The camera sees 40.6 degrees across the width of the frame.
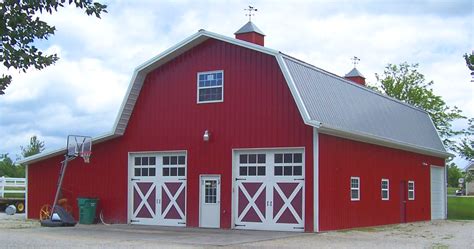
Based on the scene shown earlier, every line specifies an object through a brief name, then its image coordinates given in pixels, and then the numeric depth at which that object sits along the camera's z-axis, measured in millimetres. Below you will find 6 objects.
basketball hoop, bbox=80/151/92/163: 23812
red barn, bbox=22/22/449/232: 20609
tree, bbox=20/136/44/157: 62816
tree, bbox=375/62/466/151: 48656
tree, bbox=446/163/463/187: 91000
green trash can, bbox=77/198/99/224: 24016
